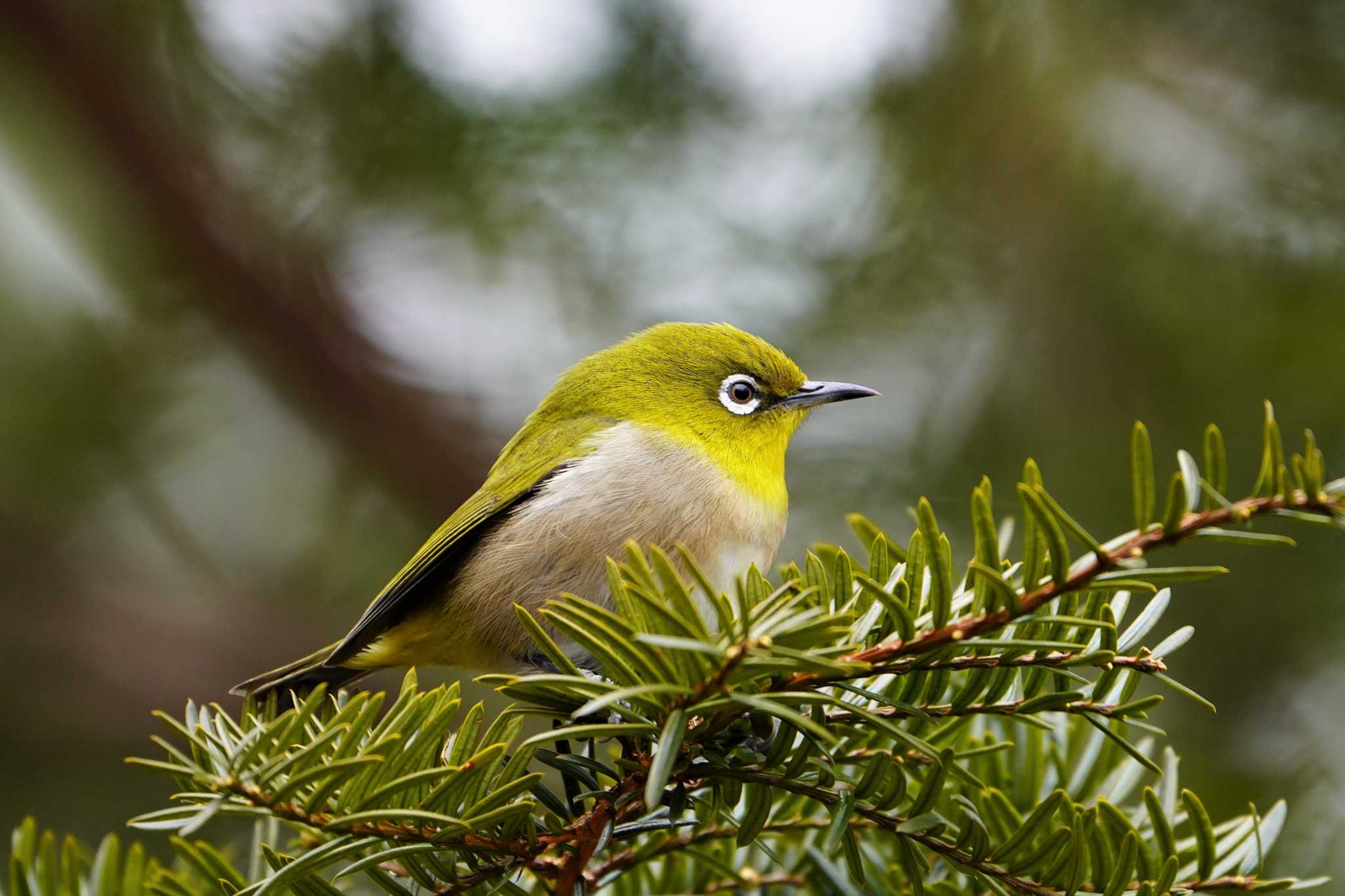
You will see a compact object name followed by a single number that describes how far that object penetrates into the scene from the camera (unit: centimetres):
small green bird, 633
